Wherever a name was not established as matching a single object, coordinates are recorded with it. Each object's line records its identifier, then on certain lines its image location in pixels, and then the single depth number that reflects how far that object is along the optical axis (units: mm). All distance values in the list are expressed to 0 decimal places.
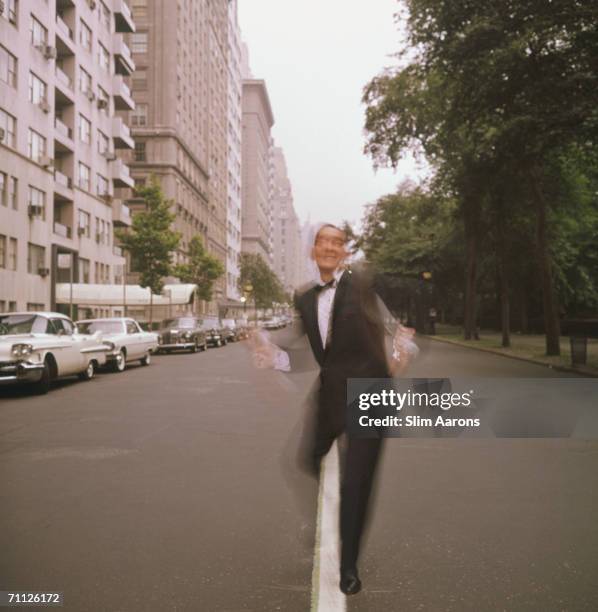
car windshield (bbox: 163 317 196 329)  31672
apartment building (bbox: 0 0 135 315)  34406
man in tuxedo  3344
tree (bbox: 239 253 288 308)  96125
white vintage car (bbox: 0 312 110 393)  13484
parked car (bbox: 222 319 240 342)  42950
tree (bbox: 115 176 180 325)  38438
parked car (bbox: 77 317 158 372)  19859
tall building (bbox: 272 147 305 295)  188875
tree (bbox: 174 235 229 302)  54844
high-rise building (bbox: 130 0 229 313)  65625
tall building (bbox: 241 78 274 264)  136500
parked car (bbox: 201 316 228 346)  35859
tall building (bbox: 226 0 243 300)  104250
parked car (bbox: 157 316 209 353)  30328
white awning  41844
